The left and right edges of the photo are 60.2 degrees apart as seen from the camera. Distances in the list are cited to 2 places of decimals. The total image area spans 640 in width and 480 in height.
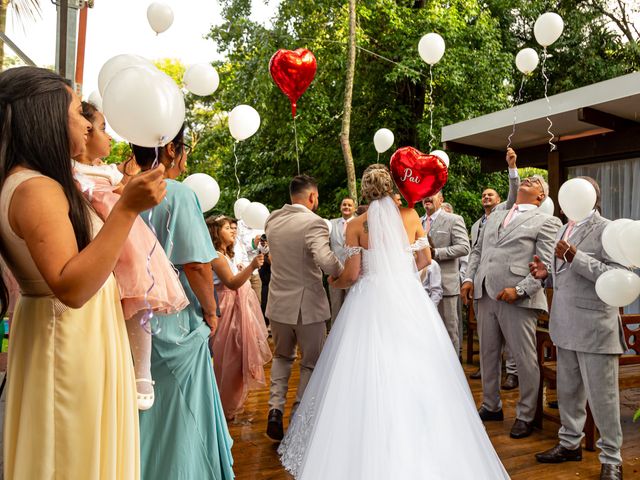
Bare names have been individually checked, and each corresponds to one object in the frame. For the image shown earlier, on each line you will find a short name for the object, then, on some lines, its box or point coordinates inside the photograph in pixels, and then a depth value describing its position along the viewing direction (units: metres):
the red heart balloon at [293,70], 5.73
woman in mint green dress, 2.38
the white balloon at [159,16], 5.28
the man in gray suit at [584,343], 3.51
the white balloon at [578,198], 3.53
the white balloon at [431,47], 6.80
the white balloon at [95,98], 4.49
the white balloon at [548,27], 5.52
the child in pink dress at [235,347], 4.68
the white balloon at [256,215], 5.18
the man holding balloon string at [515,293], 4.36
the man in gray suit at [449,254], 6.14
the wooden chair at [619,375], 4.04
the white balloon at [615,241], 3.20
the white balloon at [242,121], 5.18
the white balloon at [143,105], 1.61
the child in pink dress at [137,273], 1.61
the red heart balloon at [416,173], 4.28
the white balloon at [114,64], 2.36
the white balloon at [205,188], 4.40
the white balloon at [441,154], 6.84
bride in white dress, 3.01
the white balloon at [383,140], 7.66
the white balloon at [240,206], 5.76
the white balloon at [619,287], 3.19
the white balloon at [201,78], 4.91
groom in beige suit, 4.30
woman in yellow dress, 1.33
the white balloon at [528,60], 5.99
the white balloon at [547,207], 5.30
